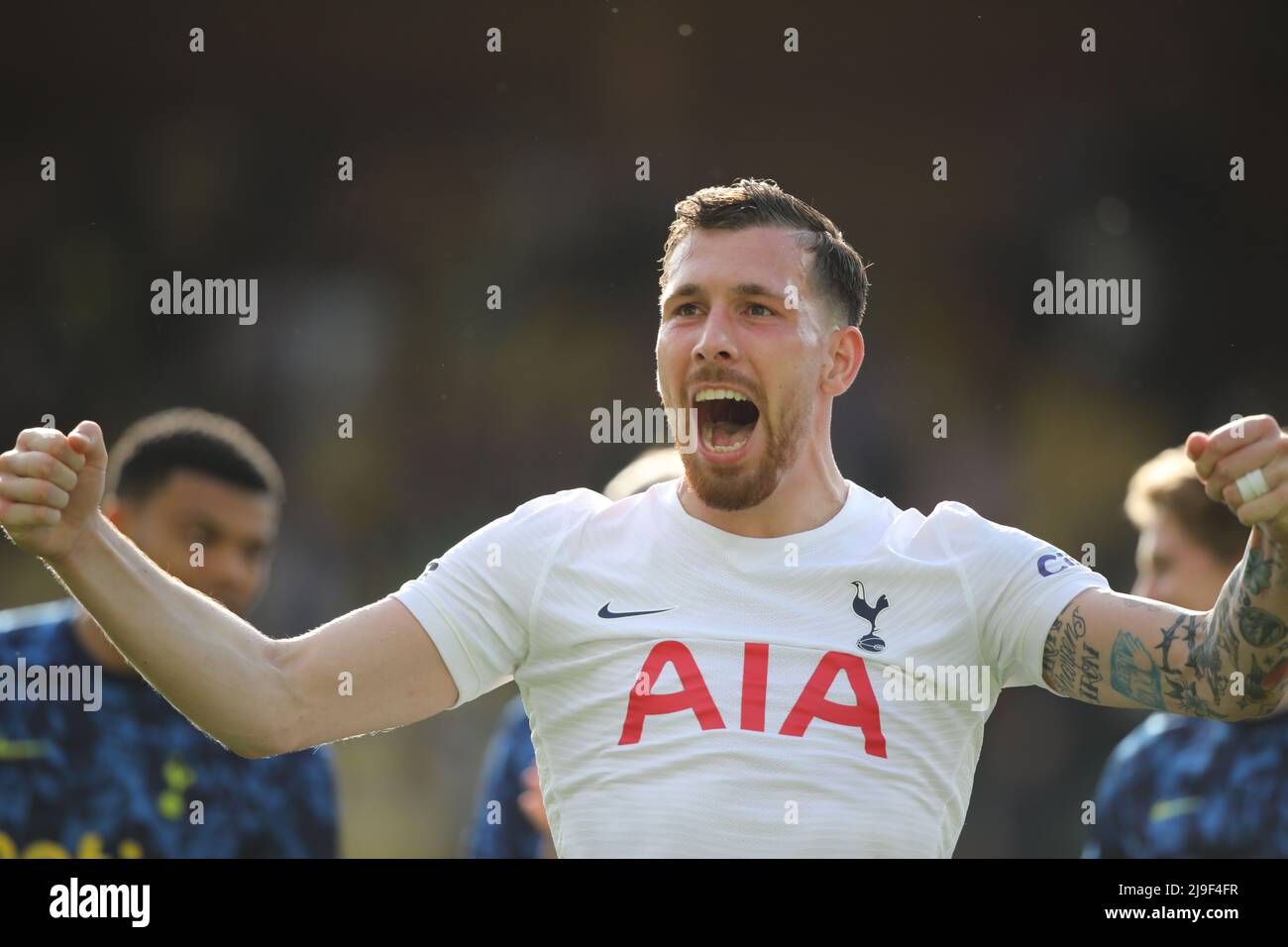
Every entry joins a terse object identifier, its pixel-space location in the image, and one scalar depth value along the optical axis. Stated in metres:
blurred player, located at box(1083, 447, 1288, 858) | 5.59
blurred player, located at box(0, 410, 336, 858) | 5.72
